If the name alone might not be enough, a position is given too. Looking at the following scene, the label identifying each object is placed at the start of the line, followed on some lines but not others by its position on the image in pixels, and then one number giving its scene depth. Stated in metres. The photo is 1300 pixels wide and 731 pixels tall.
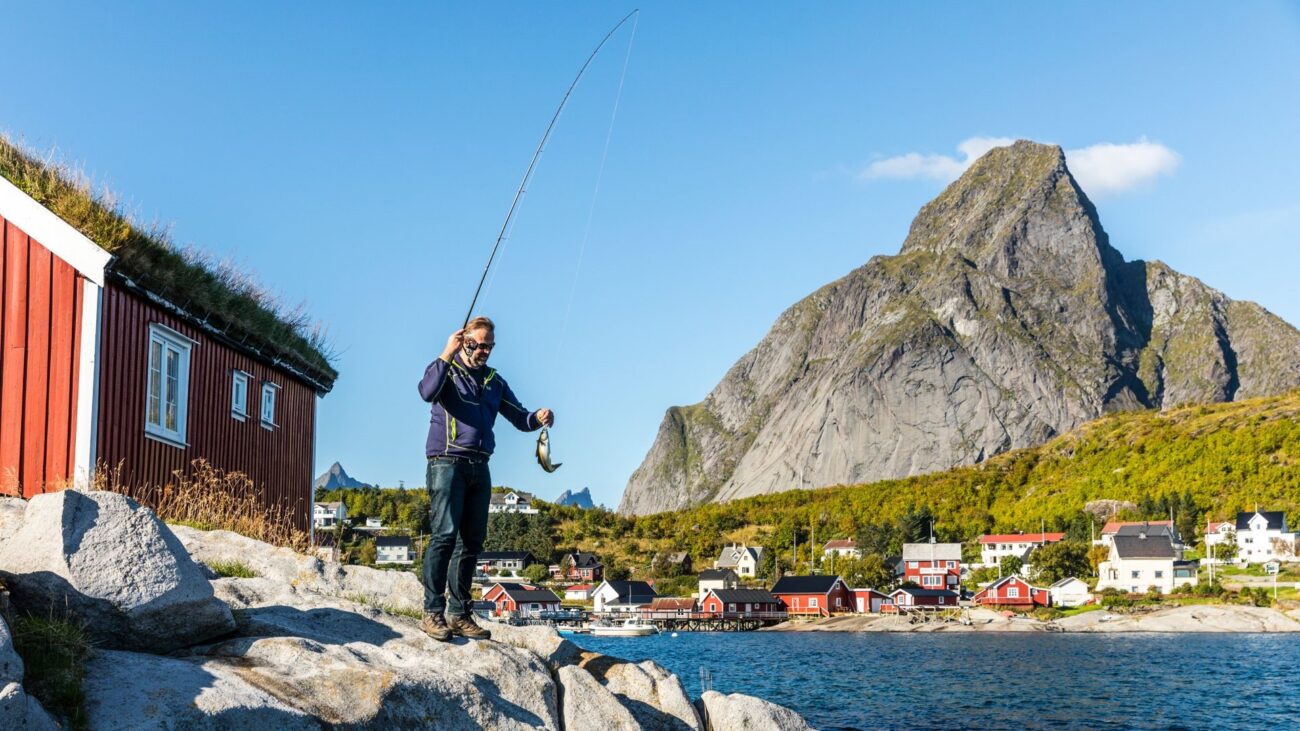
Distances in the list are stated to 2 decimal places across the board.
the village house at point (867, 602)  99.62
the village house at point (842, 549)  117.70
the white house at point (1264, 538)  94.56
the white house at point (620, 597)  103.94
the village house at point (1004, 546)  111.88
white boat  85.81
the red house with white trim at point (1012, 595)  90.44
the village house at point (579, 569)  119.12
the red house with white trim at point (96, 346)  13.45
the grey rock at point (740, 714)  10.23
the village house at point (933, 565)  107.25
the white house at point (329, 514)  131.16
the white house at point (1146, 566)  89.06
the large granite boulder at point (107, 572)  6.77
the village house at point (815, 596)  98.00
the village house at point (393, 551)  110.25
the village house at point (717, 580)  108.62
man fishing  8.62
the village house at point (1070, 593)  90.12
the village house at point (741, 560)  120.19
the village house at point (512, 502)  167.25
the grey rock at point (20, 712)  5.17
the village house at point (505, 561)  122.24
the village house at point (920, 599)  97.06
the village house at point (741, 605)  99.38
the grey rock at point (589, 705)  8.80
